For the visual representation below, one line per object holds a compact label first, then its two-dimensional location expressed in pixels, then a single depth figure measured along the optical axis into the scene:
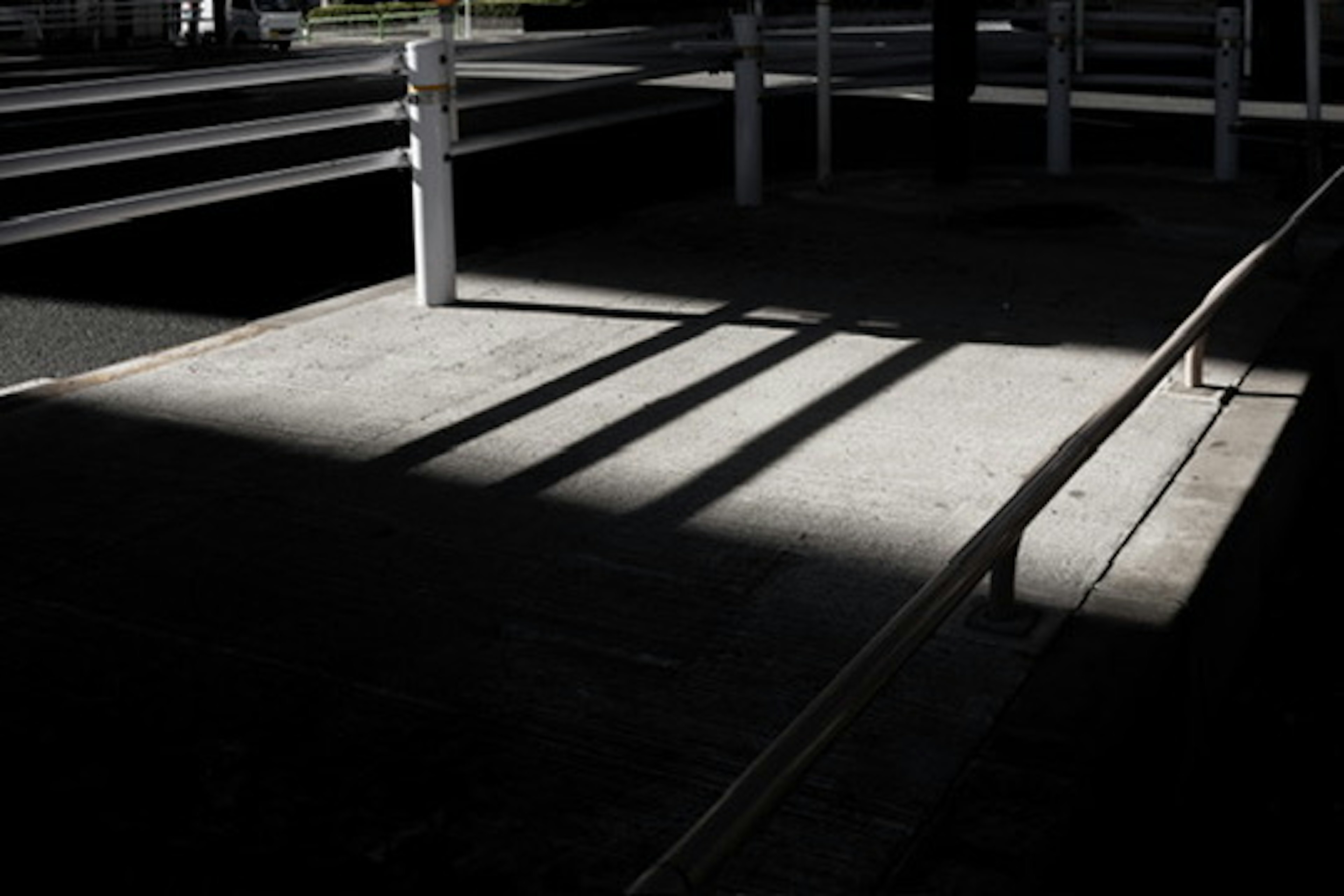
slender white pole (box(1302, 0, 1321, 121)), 12.71
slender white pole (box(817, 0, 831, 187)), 12.82
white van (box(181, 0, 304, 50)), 38.78
